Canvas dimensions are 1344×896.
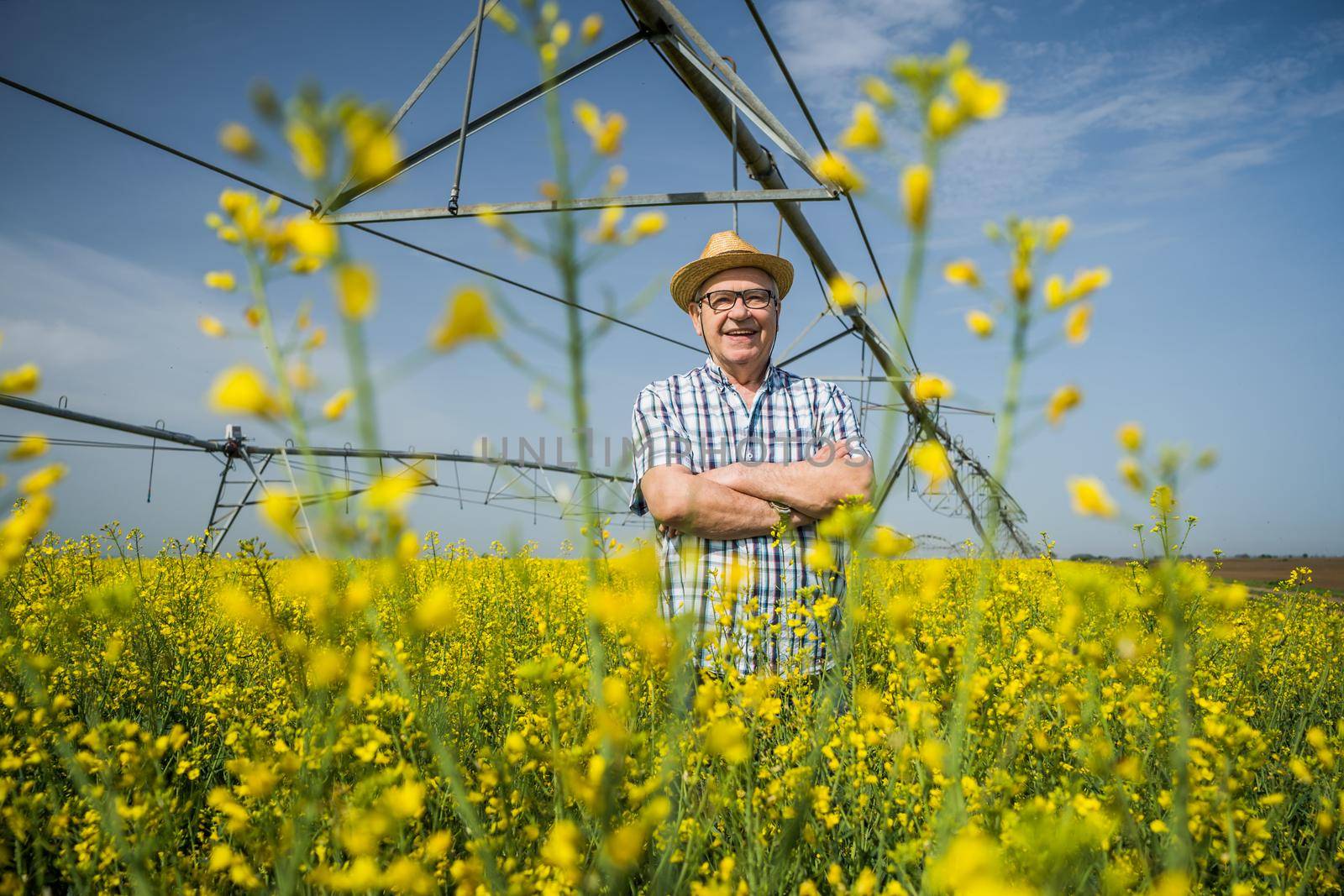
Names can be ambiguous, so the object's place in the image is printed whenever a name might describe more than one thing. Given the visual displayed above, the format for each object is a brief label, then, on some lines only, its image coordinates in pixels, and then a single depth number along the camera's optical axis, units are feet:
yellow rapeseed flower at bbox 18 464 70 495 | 3.51
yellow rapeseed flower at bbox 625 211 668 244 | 2.44
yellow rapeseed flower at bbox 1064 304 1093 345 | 2.26
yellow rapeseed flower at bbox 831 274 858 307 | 2.94
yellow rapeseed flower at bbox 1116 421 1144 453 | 3.10
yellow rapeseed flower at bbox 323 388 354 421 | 2.02
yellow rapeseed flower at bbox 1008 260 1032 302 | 2.14
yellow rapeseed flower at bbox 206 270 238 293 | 2.40
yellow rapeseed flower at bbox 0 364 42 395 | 3.33
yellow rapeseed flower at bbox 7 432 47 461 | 3.56
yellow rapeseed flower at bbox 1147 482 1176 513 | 3.44
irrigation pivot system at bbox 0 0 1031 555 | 10.85
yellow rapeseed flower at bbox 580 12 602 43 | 2.37
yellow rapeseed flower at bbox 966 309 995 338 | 2.38
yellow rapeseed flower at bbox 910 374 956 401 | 2.53
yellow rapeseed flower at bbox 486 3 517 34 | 2.22
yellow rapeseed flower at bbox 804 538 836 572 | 3.61
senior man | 7.13
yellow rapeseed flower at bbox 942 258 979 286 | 2.45
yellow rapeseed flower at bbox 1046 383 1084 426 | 2.27
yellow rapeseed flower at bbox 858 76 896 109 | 2.10
